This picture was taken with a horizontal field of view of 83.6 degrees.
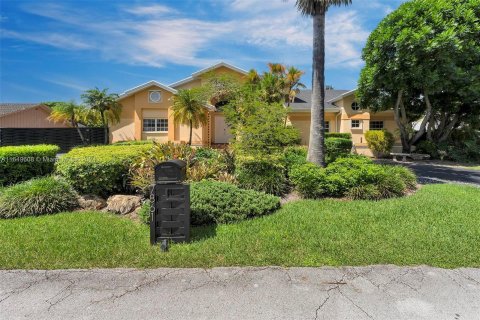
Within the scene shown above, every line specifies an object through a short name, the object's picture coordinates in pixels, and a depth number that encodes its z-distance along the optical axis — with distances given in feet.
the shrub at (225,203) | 17.49
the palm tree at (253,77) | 63.21
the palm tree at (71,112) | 65.57
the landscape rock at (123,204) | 20.04
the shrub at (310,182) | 23.29
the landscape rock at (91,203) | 20.86
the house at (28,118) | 91.40
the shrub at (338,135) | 65.92
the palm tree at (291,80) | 62.37
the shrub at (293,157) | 27.32
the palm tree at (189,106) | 57.21
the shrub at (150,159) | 21.71
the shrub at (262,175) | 24.15
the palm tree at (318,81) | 28.02
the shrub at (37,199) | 19.35
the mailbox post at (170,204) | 14.65
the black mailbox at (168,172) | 14.65
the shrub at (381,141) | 64.03
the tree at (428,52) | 43.19
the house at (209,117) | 66.28
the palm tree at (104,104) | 61.87
